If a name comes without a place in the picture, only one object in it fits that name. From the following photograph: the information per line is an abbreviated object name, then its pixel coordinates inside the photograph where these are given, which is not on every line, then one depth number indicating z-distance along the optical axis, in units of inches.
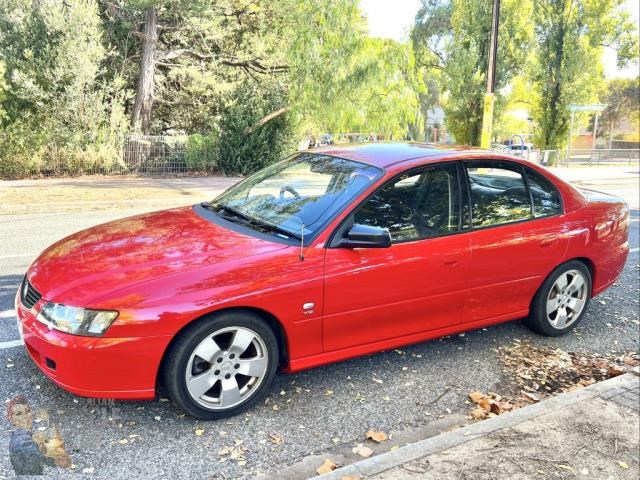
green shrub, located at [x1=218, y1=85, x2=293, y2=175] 737.6
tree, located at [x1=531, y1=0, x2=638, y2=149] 1025.5
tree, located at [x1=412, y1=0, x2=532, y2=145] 764.6
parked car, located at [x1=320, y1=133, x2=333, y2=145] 985.6
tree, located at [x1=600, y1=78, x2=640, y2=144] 2357.3
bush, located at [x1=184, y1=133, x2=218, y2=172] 708.7
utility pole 525.7
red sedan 119.8
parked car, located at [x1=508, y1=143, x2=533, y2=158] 909.2
